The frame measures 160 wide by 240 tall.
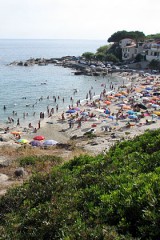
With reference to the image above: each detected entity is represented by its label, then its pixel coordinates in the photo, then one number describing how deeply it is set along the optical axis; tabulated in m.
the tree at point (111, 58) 90.62
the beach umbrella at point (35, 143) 28.22
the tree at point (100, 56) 94.22
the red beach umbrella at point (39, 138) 30.83
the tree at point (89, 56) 98.12
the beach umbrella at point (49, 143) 28.33
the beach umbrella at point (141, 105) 42.55
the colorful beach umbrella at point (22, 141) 29.62
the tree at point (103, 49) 103.88
